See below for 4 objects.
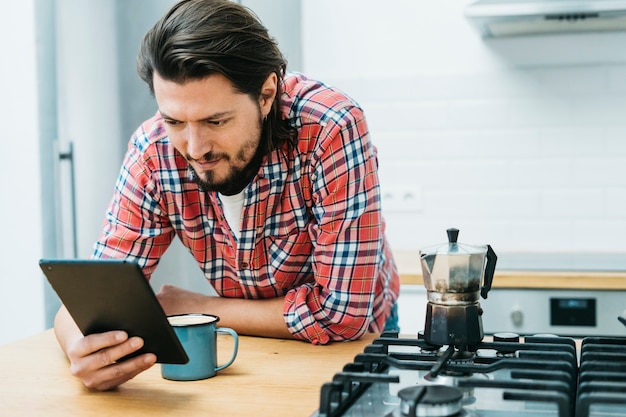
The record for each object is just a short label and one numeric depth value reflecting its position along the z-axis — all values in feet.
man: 4.70
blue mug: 4.04
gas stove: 3.01
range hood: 8.07
